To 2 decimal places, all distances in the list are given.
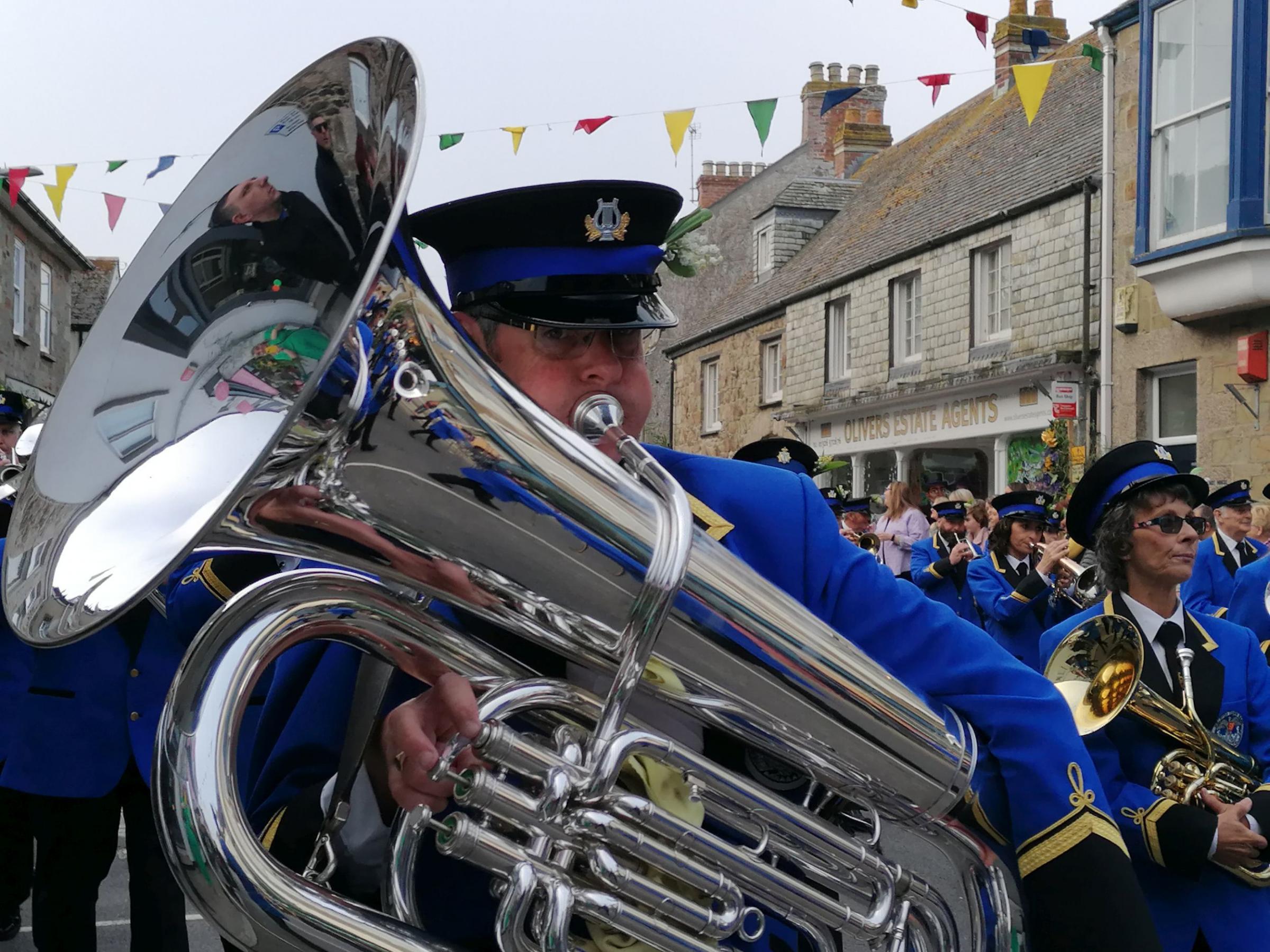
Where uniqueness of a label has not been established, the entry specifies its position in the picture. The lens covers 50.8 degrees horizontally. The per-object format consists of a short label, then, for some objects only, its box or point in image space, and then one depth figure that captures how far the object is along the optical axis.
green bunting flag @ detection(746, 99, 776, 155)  10.31
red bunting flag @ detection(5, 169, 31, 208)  11.36
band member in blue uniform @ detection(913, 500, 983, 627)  8.59
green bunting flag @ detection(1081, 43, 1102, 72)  10.99
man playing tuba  1.75
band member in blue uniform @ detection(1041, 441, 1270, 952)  3.01
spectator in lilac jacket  12.13
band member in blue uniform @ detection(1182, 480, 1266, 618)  7.86
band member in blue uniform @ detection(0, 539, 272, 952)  3.91
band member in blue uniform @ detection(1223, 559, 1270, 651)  6.30
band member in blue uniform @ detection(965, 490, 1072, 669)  6.73
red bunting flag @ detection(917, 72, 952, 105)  10.75
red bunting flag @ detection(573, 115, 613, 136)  11.13
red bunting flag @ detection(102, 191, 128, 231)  12.19
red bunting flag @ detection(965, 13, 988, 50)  9.96
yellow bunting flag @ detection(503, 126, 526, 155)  10.49
